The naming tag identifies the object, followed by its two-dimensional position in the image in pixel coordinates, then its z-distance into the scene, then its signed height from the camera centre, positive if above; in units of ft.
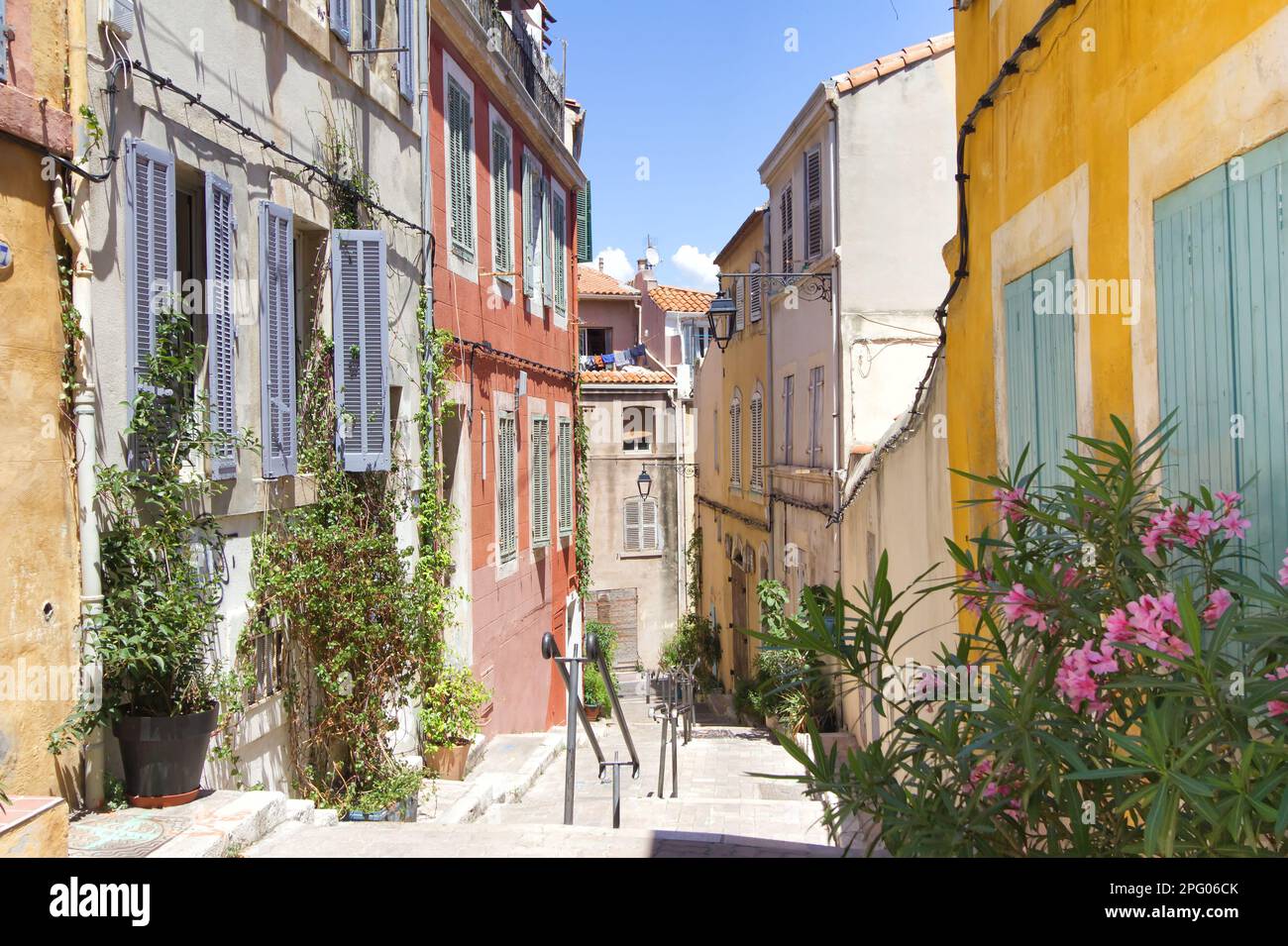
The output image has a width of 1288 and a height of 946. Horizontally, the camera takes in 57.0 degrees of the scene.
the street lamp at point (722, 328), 74.43 +9.75
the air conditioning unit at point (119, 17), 18.93 +7.61
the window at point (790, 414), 59.11 +2.94
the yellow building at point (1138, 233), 11.16 +2.83
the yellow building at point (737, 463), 69.87 +0.72
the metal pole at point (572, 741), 25.07 -5.79
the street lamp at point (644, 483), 103.35 -0.68
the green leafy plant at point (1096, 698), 8.38 -1.90
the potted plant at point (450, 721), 33.30 -6.83
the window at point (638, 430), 102.63 +3.99
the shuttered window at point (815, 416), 52.75 +2.49
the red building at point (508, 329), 39.55 +5.87
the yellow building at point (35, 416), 16.79 +1.07
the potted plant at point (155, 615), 18.56 -2.05
